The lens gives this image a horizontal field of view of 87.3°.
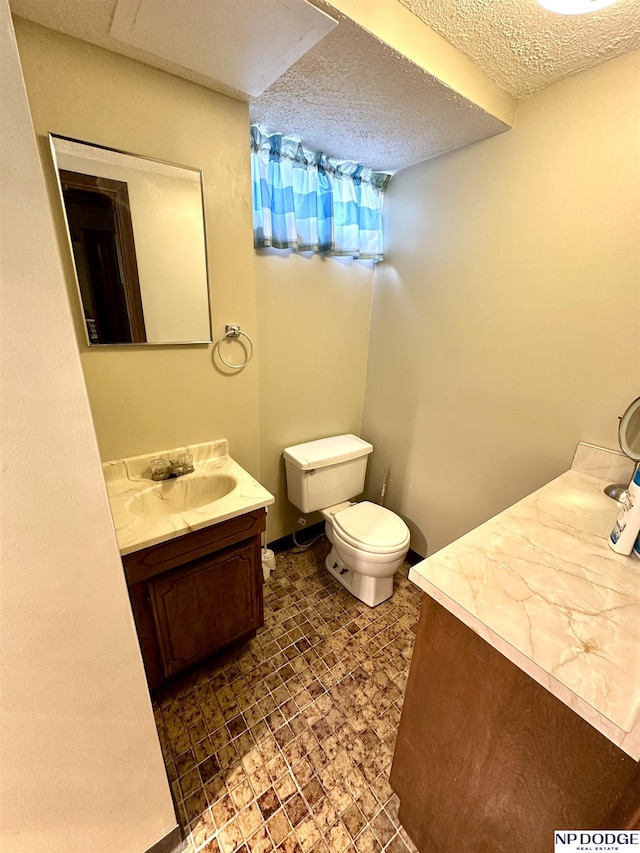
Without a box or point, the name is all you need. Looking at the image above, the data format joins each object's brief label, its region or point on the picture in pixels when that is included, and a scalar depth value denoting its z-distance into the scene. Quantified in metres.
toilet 1.69
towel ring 1.51
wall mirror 1.13
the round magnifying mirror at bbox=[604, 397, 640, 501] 1.16
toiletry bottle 0.83
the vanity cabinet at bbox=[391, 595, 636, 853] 0.58
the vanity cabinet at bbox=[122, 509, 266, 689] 1.13
